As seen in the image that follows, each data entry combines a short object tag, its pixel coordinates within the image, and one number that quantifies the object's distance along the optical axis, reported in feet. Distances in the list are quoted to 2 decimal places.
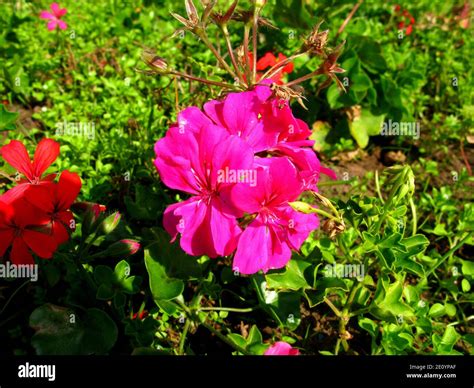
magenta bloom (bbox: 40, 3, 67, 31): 1.56
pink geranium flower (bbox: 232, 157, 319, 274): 0.68
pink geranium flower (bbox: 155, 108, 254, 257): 0.67
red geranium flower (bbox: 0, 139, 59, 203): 0.77
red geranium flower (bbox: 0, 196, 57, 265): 0.72
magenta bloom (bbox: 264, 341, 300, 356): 0.70
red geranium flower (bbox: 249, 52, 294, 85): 1.21
